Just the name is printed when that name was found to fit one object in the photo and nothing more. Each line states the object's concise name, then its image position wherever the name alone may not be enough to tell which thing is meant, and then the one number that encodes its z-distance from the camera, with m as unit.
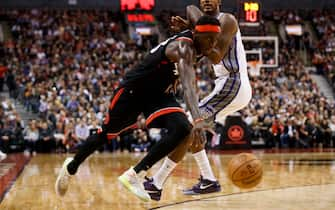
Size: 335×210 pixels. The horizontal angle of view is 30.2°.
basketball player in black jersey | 5.07
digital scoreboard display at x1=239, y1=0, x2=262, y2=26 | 13.84
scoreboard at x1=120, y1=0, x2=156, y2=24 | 19.02
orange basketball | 5.72
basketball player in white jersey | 5.75
